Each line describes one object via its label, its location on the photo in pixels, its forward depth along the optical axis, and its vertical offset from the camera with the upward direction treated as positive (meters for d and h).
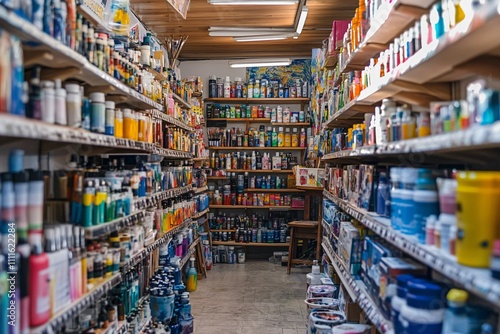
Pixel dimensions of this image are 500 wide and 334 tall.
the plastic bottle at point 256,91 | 8.98 +1.51
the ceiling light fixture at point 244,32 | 7.06 +2.14
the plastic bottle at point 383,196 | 2.70 -0.18
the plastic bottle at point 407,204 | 2.12 -0.18
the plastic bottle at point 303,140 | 8.87 +0.52
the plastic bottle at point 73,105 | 2.34 +0.31
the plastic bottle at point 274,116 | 8.89 +1.00
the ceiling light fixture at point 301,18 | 5.76 +2.00
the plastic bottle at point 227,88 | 8.99 +1.56
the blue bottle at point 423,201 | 2.00 -0.15
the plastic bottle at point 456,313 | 1.60 -0.53
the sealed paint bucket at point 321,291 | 4.34 -1.21
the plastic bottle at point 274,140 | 8.93 +0.53
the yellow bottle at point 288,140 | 8.91 +0.52
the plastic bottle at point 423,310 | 1.81 -0.59
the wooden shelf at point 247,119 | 9.00 +0.94
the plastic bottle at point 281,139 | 8.91 +0.54
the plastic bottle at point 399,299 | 1.98 -0.60
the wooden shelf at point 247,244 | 8.64 -1.50
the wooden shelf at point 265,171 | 8.81 -0.09
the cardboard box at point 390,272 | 2.21 -0.53
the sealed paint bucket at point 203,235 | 7.78 -1.23
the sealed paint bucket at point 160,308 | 4.04 -1.28
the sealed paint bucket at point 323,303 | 3.97 -1.24
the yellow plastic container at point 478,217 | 1.46 -0.16
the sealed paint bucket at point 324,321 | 3.39 -1.21
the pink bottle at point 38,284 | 1.81 -0.50
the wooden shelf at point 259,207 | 8.67 -0.79
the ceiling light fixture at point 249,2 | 5.32 +1.96
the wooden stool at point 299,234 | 7.58 -1.16
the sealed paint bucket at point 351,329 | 3.06 -1.12
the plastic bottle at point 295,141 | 8.91 +0.51
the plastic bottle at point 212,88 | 9.02 +1.57
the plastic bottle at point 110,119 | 2.86 +0.30
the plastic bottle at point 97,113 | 2.65 +0.31
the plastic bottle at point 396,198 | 2.26 -0.15
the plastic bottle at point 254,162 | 8.87 +0.07
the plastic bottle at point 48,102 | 2.07 +0.29
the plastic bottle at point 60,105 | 2.18 +0.29
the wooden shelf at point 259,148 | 8.87 +0.36
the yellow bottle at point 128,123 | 3.25 +0.31
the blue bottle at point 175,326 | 4.26 -1.53
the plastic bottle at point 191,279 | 6.39 -1.61
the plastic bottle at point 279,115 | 8.87 +1.02
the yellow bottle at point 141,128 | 3.59 +0.30
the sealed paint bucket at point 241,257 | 8.53 -1.73
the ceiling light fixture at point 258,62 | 7.94 +1.85
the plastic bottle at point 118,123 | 3.04 +0.29
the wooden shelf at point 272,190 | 8.79 -0.47
